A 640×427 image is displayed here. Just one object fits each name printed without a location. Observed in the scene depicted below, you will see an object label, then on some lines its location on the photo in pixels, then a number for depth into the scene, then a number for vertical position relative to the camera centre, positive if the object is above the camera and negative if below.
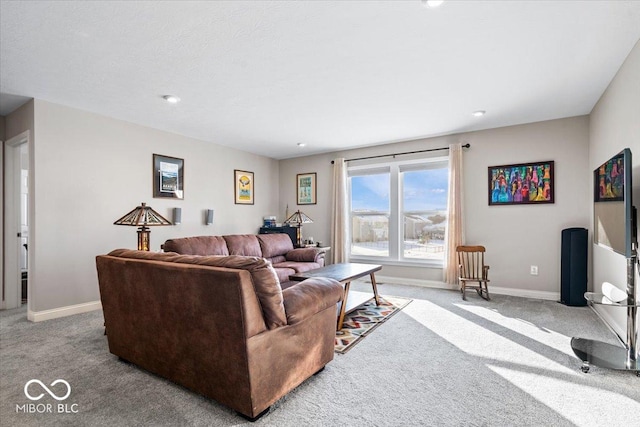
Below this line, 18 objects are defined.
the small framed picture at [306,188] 6.53 +0.52
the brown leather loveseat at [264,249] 4.00 -0.51
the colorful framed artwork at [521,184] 4.41 +0.41
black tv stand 2.28 -1.06
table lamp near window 5.72 -0.12
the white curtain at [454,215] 4.91 -0.03
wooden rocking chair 4.40 -0.80
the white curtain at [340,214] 6.07 -0.01
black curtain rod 4.96 +1.03
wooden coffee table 3.33 -0.69
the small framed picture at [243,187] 6.00 +0.51
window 5.38 +0.04
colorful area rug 2.88 -1.15
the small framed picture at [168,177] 4.70 +0.56
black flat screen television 2.18 +0.04
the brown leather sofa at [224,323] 1.71 -0.66
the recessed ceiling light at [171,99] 3.51 +1.27
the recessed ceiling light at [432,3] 2.01 +1.32
